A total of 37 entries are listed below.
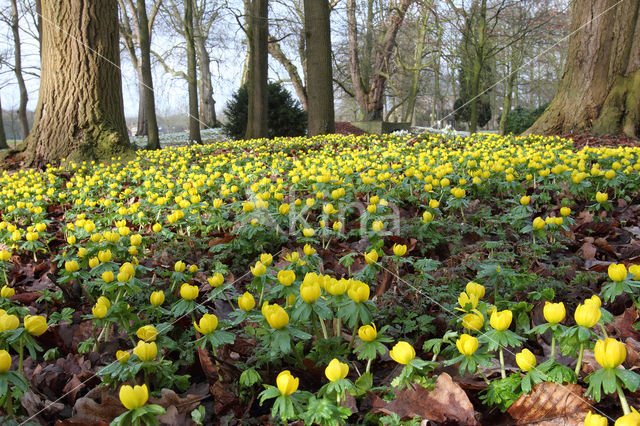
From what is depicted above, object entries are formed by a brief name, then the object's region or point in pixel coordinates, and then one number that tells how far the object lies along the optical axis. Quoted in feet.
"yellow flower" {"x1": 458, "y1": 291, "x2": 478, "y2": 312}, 4.54
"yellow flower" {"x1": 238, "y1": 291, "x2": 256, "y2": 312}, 4.85
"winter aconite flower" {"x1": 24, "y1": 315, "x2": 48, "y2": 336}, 4.32
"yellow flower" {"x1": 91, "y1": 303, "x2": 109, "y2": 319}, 4.91
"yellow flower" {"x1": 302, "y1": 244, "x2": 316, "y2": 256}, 6.17
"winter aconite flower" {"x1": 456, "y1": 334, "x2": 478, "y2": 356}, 3.71
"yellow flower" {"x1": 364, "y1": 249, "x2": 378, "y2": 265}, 5.61
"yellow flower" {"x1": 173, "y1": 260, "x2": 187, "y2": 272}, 6.57
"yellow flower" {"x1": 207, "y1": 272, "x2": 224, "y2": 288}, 5.63
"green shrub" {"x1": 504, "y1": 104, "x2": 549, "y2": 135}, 67.80
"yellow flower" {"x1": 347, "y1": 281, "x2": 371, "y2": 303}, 4.37
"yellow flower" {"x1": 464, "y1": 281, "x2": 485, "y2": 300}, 4.68
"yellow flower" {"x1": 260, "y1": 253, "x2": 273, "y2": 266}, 5.93
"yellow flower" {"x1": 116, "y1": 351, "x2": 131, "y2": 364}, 4.18
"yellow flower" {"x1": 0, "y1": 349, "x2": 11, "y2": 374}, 3.63
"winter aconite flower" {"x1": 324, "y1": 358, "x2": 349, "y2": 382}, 3.62
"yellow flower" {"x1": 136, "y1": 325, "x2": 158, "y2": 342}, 4.55
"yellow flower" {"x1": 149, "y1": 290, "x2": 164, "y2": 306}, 5.42
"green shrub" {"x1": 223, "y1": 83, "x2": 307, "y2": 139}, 46.96
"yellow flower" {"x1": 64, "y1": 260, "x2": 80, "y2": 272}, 6.42
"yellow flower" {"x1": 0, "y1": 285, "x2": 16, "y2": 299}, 5.55
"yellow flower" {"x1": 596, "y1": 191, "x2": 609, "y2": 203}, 9.22
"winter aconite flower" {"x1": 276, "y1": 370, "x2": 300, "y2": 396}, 3.44
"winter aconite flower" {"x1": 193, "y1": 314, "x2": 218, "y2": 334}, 4.42
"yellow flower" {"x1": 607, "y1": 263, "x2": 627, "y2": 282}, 4.68
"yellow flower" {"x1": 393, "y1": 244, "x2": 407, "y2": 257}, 5.96
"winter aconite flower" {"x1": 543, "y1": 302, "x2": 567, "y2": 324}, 3.81
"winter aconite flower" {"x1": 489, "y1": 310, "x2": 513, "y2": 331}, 3.82
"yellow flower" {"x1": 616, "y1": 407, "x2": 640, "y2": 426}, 2.75
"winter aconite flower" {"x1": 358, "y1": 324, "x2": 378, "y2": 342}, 4.05
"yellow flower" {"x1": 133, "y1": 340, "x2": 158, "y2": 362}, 4.17
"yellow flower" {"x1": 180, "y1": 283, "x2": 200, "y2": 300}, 5.15
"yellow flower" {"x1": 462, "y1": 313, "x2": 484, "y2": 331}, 4.05
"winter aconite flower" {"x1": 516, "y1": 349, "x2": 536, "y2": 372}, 3.54
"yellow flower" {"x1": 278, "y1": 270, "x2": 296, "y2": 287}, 5.05
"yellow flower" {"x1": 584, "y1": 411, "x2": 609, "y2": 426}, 2.80
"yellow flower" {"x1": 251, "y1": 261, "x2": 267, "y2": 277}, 5.57
